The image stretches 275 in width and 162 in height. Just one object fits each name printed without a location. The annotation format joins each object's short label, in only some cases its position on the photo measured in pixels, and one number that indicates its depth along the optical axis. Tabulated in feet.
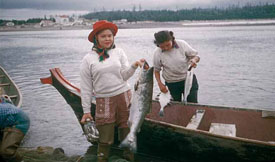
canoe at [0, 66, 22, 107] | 27.77
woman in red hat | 13.34
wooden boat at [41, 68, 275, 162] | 15.55
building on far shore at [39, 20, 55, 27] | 487.45
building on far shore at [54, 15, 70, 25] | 579.07
